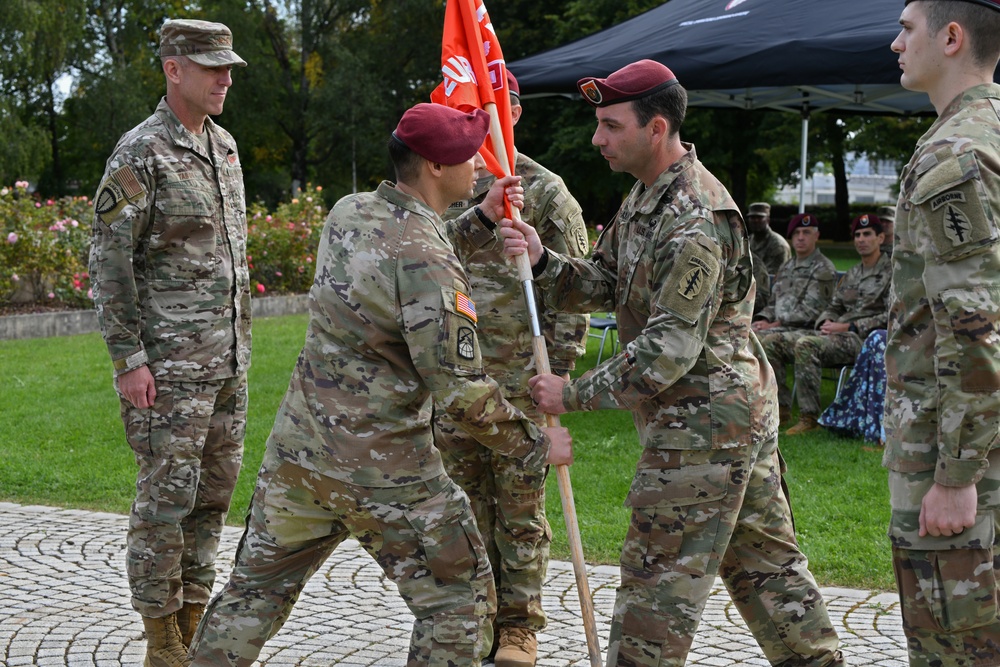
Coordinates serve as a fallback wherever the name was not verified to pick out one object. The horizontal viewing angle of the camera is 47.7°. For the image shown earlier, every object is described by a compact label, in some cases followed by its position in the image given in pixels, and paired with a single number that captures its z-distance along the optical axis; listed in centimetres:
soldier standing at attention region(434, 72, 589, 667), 488
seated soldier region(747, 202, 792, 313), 1213
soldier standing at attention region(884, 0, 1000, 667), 293
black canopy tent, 934
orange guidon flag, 475
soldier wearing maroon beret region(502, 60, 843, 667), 362
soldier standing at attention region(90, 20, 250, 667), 456
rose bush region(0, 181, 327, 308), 1492
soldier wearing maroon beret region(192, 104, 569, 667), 347
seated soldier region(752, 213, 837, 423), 1084
